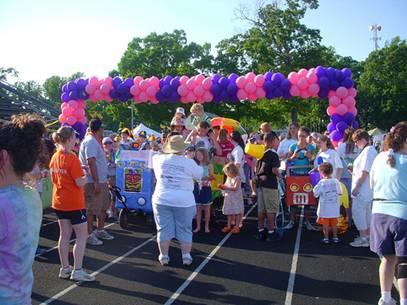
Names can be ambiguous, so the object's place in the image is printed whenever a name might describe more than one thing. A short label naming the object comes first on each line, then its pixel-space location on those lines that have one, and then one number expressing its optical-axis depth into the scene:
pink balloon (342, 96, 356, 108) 11.46
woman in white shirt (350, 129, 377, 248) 6.59
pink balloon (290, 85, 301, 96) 11.77
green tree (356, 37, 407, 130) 40.78
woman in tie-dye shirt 2.12
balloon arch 11.58
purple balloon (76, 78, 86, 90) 14.16
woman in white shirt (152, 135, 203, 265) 6.00
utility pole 55.12
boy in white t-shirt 7.32
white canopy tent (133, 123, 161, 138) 22.12
